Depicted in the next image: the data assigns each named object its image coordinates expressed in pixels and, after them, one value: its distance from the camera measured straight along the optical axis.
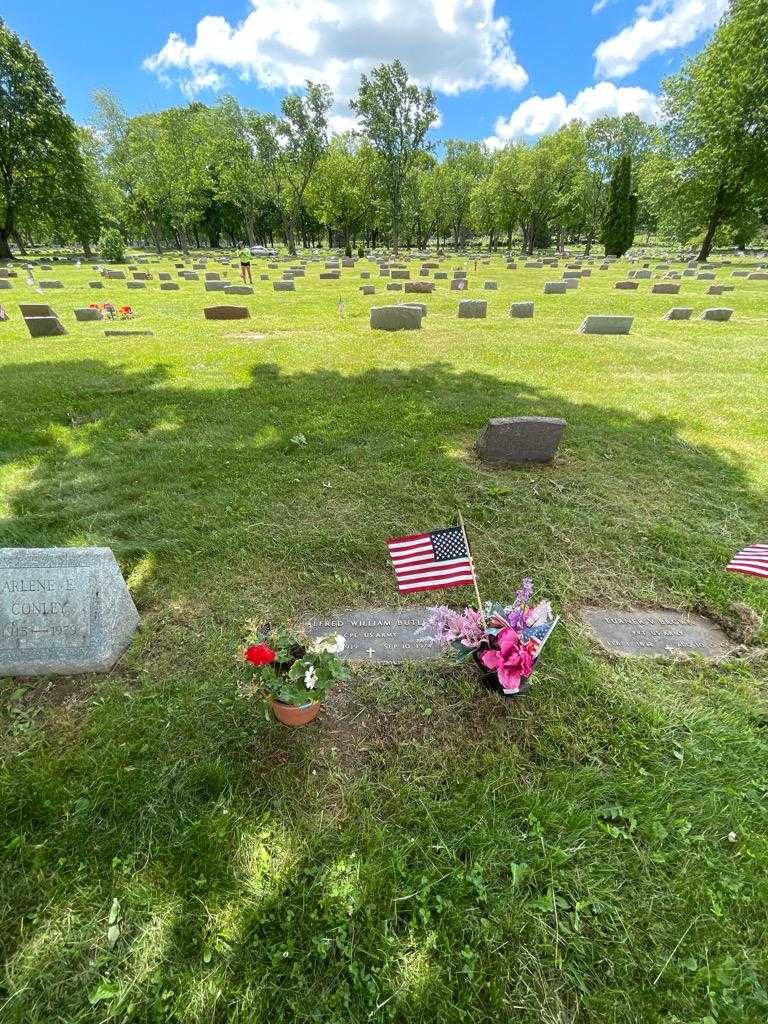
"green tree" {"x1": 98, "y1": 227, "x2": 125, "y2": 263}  35.22
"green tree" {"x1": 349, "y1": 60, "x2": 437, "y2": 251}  36.81
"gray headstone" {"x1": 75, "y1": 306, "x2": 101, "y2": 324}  13.75
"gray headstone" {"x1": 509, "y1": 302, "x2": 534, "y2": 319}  14.68
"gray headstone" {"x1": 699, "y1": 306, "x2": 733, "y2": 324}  14.19
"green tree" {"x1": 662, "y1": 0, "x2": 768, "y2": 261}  27.81
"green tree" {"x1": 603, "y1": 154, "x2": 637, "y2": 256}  41.06
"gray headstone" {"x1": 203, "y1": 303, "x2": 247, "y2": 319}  13.48
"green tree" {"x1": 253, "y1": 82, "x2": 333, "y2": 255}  38.41
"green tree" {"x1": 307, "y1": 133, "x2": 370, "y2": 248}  50.16
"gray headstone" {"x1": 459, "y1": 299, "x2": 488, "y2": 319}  14.31
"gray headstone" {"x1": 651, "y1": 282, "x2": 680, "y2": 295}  20.97
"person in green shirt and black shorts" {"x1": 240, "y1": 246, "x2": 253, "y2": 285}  22.33
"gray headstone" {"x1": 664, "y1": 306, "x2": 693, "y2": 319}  14.36
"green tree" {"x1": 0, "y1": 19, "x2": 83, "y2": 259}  32.06
